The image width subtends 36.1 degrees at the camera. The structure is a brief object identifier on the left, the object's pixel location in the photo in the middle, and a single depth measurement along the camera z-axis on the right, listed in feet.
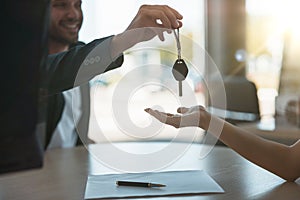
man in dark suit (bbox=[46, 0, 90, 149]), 4.38
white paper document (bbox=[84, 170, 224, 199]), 3.23
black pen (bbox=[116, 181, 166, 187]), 3.42
